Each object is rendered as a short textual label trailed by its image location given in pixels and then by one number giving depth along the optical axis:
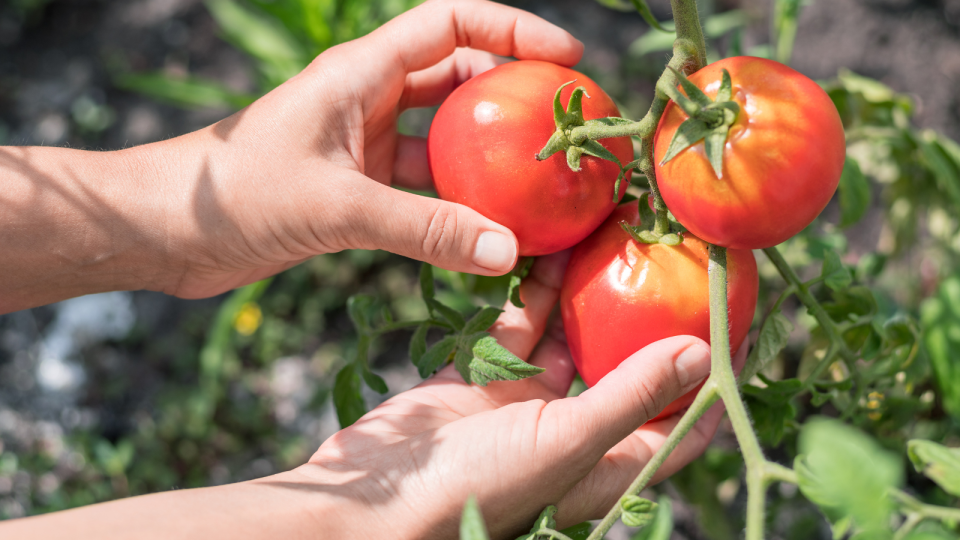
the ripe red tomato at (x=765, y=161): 0.49
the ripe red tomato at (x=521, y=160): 0.53
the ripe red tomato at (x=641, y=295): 0.53
